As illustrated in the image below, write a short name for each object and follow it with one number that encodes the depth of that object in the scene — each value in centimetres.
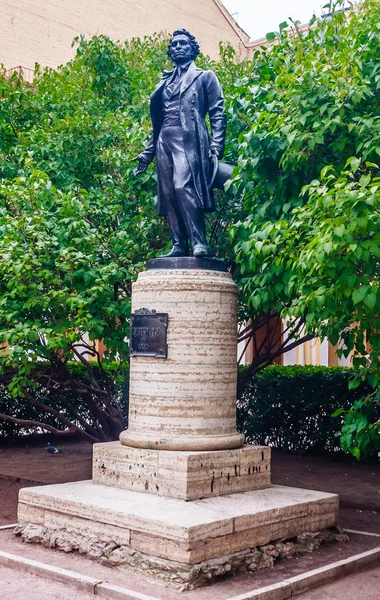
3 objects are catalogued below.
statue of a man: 752
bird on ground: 1280
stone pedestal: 593
